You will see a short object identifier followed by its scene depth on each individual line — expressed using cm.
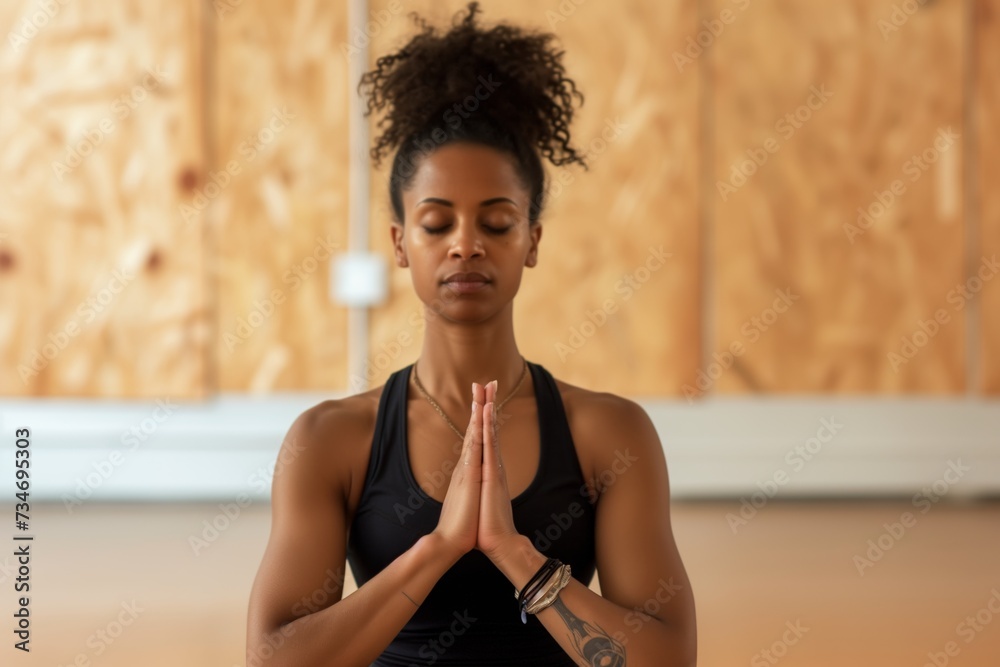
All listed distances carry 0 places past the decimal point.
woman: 260
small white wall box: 914
